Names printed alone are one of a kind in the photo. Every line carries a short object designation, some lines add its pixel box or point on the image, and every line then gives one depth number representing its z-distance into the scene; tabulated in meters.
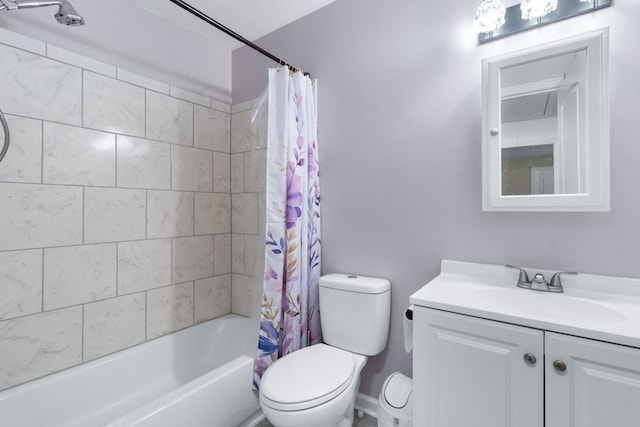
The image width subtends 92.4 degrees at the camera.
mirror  1.17
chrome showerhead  1.24
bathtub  1.34
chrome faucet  1.23
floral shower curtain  1.68
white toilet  1.22
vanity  0.87
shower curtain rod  1.39
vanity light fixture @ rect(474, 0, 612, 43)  1.23
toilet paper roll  1.29
